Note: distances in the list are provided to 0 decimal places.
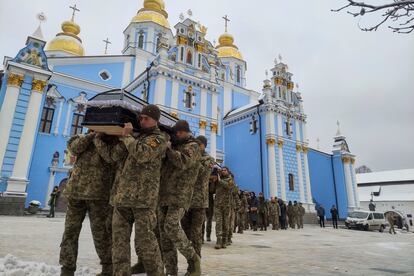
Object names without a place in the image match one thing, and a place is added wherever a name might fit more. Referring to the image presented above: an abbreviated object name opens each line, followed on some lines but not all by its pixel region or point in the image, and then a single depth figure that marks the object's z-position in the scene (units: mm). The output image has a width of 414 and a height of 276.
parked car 21234
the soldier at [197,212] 4391
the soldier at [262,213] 15258
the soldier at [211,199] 6895
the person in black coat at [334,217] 20438
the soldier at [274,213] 16547
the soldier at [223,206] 6684
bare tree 3178
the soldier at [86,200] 3324
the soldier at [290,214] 18797
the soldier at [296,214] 19000
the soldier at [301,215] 19281
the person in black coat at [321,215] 20652
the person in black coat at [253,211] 14033
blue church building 15859
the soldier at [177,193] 3602
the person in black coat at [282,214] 17281
